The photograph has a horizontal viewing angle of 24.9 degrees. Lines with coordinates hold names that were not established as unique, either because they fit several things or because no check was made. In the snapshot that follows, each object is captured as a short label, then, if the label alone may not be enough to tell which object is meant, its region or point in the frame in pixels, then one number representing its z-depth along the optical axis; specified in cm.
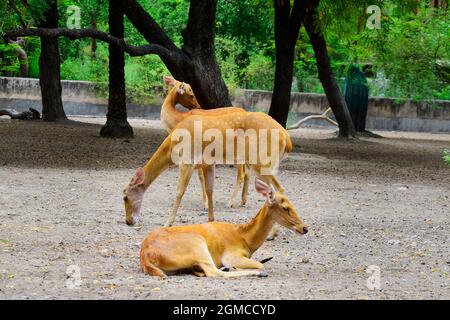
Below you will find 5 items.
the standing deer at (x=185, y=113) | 1236
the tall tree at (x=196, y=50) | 1902
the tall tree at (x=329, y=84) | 2552
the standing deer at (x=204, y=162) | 1047
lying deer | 780
